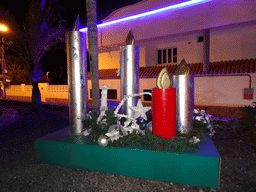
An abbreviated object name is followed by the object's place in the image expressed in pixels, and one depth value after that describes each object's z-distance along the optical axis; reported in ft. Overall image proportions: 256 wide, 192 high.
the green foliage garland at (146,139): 7.66
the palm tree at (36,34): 24.66
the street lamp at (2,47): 24.35
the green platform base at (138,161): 7.23
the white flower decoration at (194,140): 8.09
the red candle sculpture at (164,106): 7.92
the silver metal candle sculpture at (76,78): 10.23
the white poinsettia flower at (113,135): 8.23
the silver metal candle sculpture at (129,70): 10.42
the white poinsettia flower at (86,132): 9.63
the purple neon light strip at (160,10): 26.95
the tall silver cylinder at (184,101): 8.90
